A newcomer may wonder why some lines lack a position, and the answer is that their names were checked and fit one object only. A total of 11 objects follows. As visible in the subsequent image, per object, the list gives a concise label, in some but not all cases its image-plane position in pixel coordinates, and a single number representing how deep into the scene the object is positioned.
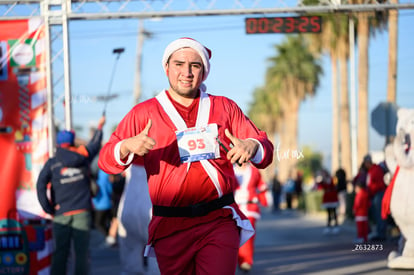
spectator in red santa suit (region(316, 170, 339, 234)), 18.14
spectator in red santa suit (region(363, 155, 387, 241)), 15.09
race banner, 8.87
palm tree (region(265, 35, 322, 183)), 54.50
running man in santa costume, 4.18
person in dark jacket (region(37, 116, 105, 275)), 8.21
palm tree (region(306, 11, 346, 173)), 33.94
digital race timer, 10.45
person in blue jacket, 14.94
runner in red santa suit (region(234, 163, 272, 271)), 10.80
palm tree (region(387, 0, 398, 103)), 21.09
